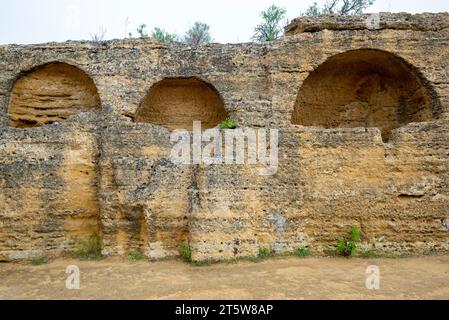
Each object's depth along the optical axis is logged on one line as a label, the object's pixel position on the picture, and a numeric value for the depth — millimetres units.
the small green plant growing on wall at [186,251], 6410
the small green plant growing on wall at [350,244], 6535
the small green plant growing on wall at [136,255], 6633
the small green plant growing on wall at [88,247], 6941
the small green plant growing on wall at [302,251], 6527
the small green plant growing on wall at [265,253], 6364
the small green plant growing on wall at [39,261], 6576
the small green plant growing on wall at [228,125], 6973
